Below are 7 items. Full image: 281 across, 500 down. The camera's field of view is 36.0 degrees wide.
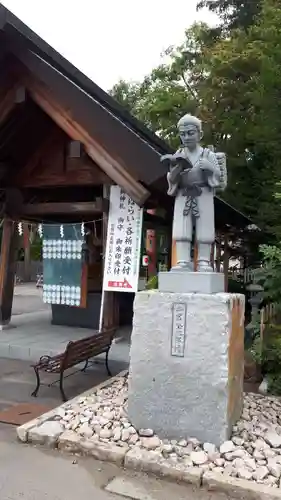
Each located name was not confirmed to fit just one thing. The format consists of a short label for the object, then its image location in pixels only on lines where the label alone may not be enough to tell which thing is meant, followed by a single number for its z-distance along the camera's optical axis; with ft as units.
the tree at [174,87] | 48.49
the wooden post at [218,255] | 48.95
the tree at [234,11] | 46.29
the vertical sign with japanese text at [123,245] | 25.59
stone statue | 14.83
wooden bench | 17.63
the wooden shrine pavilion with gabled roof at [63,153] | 23.20
